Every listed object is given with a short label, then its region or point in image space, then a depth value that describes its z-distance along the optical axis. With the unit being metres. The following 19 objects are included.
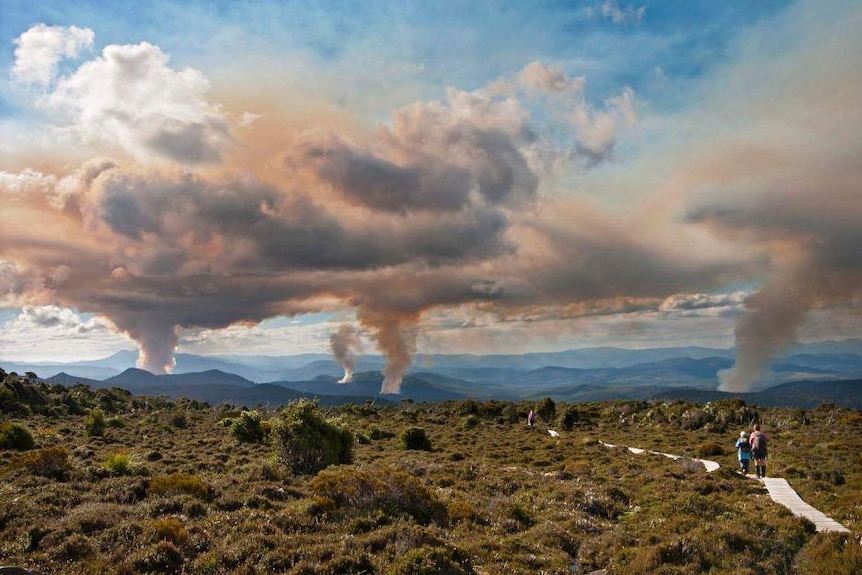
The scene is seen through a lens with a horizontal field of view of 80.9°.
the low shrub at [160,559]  10.62
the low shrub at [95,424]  42.53
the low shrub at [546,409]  69.81
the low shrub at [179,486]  16.03
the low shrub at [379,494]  14.81
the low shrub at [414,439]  38.94
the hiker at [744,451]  27.62
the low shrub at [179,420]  54.28
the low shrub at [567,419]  59.64
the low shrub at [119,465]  20.23
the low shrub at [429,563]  10.60
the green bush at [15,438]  30.34
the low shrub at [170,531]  11.87
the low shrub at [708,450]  35.38
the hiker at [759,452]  25.41
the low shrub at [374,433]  46.35
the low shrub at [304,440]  22.59
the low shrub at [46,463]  18.86
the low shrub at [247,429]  39.47
